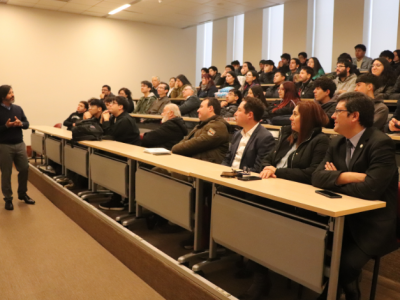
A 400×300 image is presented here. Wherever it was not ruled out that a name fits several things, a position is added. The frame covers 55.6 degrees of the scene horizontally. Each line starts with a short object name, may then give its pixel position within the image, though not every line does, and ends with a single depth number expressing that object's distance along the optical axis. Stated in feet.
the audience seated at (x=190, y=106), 19.30
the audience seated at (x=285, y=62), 24.39
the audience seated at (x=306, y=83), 17.71
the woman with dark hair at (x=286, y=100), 14.34
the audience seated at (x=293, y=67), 22.16
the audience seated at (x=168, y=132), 12.42
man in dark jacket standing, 12.90
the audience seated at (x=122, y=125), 13.57
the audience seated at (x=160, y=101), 20.95
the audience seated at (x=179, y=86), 23.17
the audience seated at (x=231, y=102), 16.59
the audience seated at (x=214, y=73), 26.86
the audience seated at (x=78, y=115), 19.95
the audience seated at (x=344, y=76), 16.38
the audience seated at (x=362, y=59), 20.65
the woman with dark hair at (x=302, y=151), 7.10
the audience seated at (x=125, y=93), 21.63
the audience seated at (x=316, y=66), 21.42
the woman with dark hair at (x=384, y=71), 14.32
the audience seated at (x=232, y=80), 22.72
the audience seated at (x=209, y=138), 10.09
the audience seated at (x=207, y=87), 23.32
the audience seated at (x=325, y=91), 12.06
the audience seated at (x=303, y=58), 23.62
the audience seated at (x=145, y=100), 22.47
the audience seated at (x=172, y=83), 24.60
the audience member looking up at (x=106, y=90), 25.08
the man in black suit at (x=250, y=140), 8.87
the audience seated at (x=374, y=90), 10.14
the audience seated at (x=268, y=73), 24.23
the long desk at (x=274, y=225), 5.24
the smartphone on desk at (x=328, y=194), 5.69
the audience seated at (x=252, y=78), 20.21
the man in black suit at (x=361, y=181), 5.58
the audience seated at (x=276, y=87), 19.62
